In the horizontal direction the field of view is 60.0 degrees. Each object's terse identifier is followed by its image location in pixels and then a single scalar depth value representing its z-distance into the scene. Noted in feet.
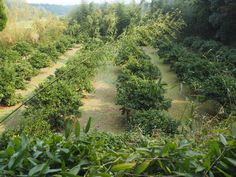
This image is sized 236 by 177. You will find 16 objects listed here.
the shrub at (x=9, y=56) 19.15
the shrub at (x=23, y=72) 16.25
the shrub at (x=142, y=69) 15.54
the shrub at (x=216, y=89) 12.45
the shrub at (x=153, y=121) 9.88
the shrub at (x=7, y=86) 13.96
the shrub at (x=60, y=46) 25.69
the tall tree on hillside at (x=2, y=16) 21.43
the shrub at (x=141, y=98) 11.96
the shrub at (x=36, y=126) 8.82
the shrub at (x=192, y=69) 15.31
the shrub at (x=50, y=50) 22.67
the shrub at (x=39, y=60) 20.19
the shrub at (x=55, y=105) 10.72
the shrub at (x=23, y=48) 22.32
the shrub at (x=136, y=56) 16.42
